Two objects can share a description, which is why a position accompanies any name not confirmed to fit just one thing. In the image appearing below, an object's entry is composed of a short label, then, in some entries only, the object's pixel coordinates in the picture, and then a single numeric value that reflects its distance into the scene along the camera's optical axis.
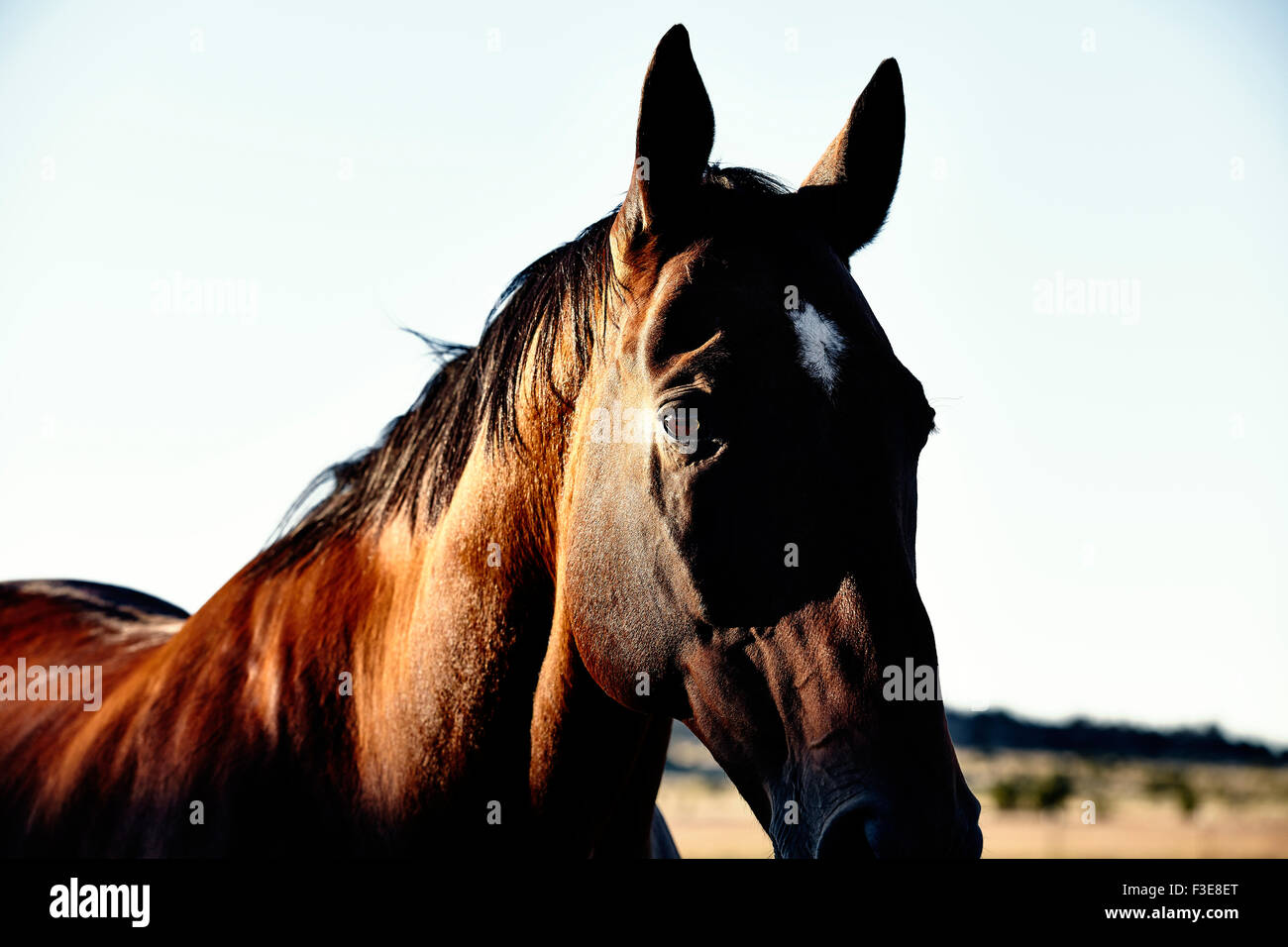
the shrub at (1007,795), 38.22
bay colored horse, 2.09
